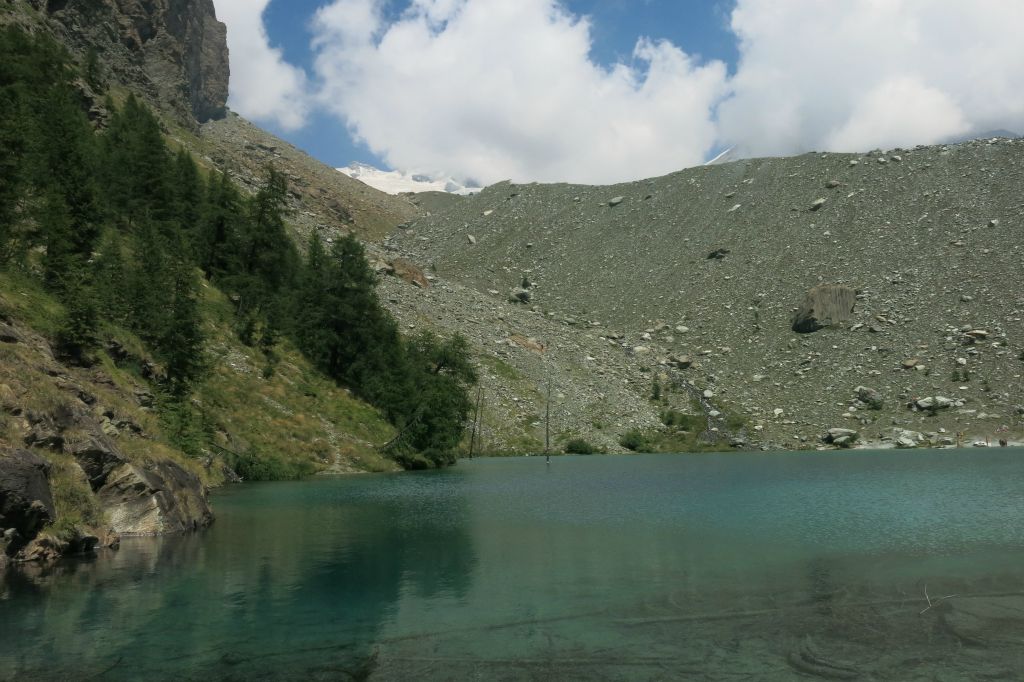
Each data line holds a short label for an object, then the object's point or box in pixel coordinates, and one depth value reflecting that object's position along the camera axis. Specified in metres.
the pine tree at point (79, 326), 32.66
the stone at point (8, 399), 20.91
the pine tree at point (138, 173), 60.03
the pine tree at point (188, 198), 65.69
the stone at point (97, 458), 22.84
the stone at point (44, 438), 21.16
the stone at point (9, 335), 26.02
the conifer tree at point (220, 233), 66.81
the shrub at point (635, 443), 81.00
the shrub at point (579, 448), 78.62
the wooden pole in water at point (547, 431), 77.69
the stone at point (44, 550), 19.26
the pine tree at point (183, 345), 45.00
